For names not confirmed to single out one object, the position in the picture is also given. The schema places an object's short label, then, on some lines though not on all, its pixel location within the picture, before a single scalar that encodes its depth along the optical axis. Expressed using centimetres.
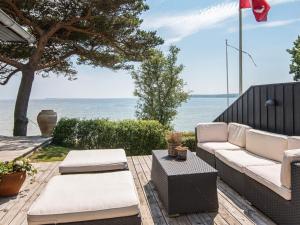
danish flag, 699
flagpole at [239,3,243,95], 703
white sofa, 282
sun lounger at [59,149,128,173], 389
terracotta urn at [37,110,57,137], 962
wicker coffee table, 326
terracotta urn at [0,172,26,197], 387
